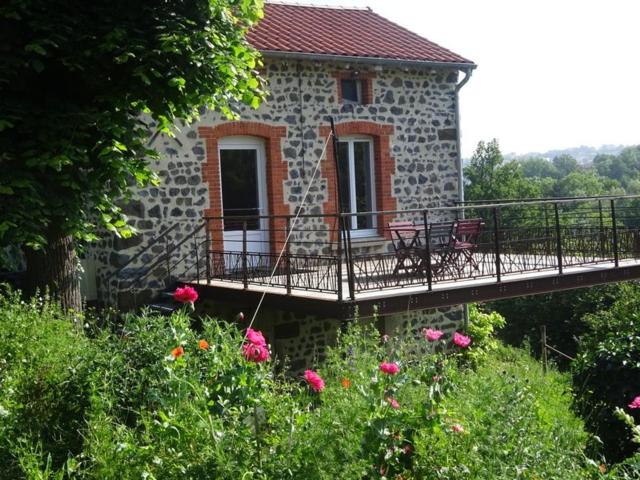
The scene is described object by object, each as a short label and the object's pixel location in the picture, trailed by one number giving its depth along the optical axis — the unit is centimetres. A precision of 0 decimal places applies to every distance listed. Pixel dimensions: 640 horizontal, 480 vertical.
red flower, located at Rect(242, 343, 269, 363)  408
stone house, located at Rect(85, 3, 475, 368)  1151
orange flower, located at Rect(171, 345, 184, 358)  412
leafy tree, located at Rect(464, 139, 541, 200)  3494
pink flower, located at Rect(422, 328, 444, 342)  456
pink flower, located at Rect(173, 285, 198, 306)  486
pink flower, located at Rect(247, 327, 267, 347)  412
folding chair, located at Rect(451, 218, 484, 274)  1052
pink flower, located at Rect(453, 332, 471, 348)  448
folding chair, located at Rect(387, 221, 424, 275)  1019
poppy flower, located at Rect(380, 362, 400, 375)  386
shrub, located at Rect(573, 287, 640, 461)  609
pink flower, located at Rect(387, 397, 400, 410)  376
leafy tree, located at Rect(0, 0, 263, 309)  696
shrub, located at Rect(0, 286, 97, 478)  423
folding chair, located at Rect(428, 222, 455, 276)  1037
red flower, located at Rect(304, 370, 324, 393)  398
